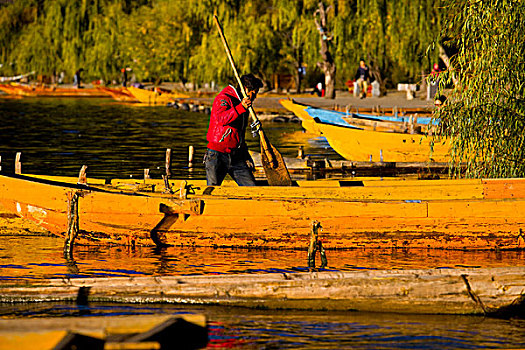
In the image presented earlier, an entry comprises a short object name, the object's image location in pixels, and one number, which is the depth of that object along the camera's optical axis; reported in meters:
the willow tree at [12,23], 82.06
